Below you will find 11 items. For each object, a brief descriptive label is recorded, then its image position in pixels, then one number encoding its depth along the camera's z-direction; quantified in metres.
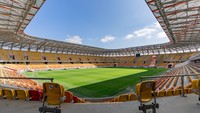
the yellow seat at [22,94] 3.51
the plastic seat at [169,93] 3.84
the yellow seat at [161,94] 3.74
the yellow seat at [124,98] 4.01
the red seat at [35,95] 3.43
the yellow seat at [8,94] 3.61
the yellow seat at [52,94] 2.34
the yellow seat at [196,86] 2.85
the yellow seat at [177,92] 3.90
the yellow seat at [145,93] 2.35
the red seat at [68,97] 3.36
